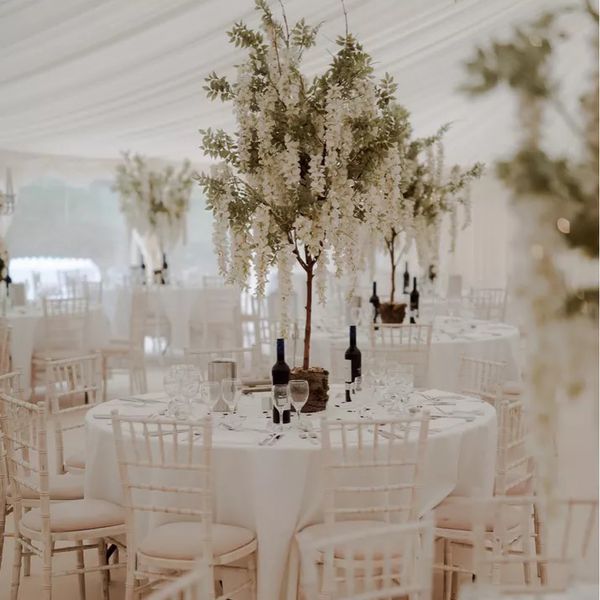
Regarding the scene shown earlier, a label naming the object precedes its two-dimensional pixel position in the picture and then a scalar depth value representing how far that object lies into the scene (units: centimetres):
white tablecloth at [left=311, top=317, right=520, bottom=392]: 645
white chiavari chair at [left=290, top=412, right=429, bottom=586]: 320
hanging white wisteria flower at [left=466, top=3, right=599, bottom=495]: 152
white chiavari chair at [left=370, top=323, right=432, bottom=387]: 607
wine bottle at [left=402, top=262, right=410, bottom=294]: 855
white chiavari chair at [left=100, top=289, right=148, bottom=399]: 808
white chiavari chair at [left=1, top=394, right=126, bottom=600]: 353
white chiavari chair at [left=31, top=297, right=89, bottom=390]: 854
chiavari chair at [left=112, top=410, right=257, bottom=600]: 320
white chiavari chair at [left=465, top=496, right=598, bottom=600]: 186
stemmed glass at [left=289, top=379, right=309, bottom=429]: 364
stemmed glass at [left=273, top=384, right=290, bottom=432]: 365
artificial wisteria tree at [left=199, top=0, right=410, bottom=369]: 386
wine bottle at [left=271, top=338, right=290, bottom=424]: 393
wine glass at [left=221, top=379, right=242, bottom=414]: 390
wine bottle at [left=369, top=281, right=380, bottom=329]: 734
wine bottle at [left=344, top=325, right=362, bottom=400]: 439
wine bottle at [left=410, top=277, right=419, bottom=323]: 723
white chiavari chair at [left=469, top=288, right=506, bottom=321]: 940
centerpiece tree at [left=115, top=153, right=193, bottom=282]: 1130
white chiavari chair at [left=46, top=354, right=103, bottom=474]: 457
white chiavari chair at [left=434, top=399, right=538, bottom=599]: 363
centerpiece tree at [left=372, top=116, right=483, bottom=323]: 640
